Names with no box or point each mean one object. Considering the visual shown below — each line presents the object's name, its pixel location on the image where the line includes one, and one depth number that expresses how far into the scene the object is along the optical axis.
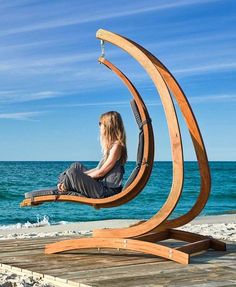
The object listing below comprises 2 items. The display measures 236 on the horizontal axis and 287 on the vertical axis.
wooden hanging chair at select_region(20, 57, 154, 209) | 5.57
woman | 5.75
